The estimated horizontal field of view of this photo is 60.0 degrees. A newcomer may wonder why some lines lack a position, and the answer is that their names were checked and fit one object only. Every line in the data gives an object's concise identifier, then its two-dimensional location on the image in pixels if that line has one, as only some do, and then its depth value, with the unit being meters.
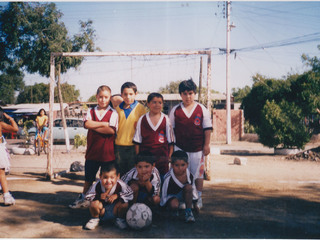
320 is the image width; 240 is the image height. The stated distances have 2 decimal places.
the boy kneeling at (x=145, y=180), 3.83
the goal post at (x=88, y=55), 6.29
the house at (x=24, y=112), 26.02
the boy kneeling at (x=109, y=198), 3.56
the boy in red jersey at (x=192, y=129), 4.30
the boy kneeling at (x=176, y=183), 3.90
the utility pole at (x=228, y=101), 17.47
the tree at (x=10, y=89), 46.10
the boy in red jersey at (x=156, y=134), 4.12
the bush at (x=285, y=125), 11.58
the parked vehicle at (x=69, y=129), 16.23
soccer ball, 3.43
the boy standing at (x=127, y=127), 4.34
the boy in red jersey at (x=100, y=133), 4.21
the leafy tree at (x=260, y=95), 18.83
